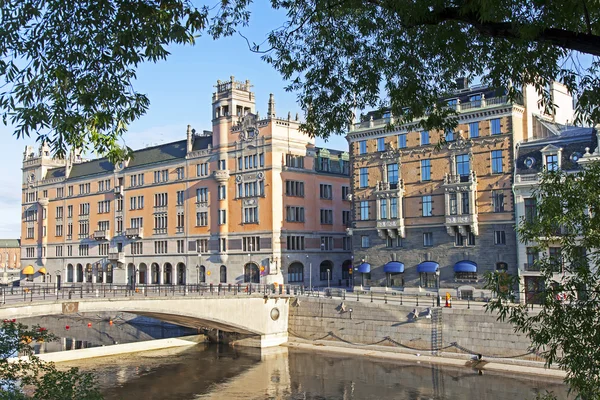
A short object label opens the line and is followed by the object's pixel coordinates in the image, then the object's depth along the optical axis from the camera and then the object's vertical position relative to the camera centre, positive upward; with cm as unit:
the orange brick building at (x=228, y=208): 7631 +717
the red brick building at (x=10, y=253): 15625 +373
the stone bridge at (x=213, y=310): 4728 -381
